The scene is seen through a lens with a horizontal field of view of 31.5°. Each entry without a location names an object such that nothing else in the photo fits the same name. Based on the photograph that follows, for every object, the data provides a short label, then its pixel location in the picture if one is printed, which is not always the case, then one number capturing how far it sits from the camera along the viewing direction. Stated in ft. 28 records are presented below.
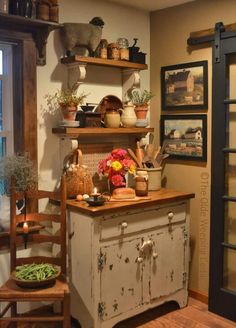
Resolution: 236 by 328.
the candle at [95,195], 8.84
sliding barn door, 9.80
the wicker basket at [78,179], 9.43
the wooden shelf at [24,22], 8.22
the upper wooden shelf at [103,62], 9.43
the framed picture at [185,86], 10.53
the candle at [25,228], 8.71
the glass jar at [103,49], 10.08
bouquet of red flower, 9.67
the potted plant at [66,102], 9.25
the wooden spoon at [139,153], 10.70
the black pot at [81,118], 9.60
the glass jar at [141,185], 9.82
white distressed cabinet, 8.70
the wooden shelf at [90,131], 9.28
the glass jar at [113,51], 10.27
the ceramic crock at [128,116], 10.43
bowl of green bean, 7.69
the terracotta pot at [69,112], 9.26
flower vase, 9.80
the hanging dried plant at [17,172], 8.66
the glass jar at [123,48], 10.44
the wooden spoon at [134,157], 10.45
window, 9.32
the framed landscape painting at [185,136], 10.64
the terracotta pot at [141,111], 10.59
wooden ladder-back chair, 7.59
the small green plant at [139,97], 10.67
